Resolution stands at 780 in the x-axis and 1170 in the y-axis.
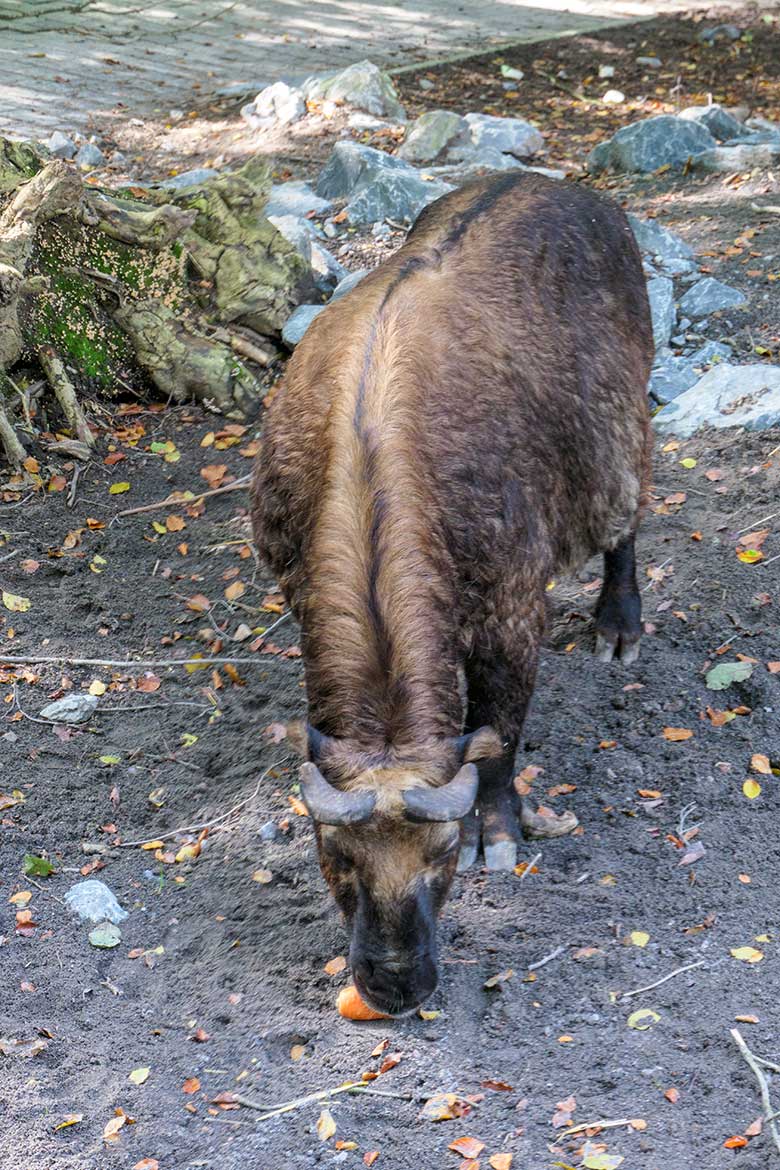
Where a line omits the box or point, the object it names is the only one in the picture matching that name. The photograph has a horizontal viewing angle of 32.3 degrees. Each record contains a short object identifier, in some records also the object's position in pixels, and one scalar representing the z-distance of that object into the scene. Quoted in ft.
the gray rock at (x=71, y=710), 17.34
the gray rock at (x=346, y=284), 25.25
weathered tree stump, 22.40
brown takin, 11.37
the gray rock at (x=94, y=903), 14.38
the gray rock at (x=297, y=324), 24.76
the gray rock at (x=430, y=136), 32.91
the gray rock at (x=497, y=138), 33.45
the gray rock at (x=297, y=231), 26.40
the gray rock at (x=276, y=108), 35.99
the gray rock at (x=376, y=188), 28.48
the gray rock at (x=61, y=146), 33.32
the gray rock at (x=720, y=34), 46.52
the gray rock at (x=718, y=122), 33.60
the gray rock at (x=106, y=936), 14.06
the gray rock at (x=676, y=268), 26.17
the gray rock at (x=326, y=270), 26.37
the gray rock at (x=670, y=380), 23.07
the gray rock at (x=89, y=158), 33.14
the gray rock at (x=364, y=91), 36.11
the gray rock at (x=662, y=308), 24.34
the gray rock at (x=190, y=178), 30.91
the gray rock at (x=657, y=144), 31.55
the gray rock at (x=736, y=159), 30.83
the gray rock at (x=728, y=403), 21.47
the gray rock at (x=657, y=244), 26.63
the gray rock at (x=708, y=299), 25.04
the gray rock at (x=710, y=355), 23.73
